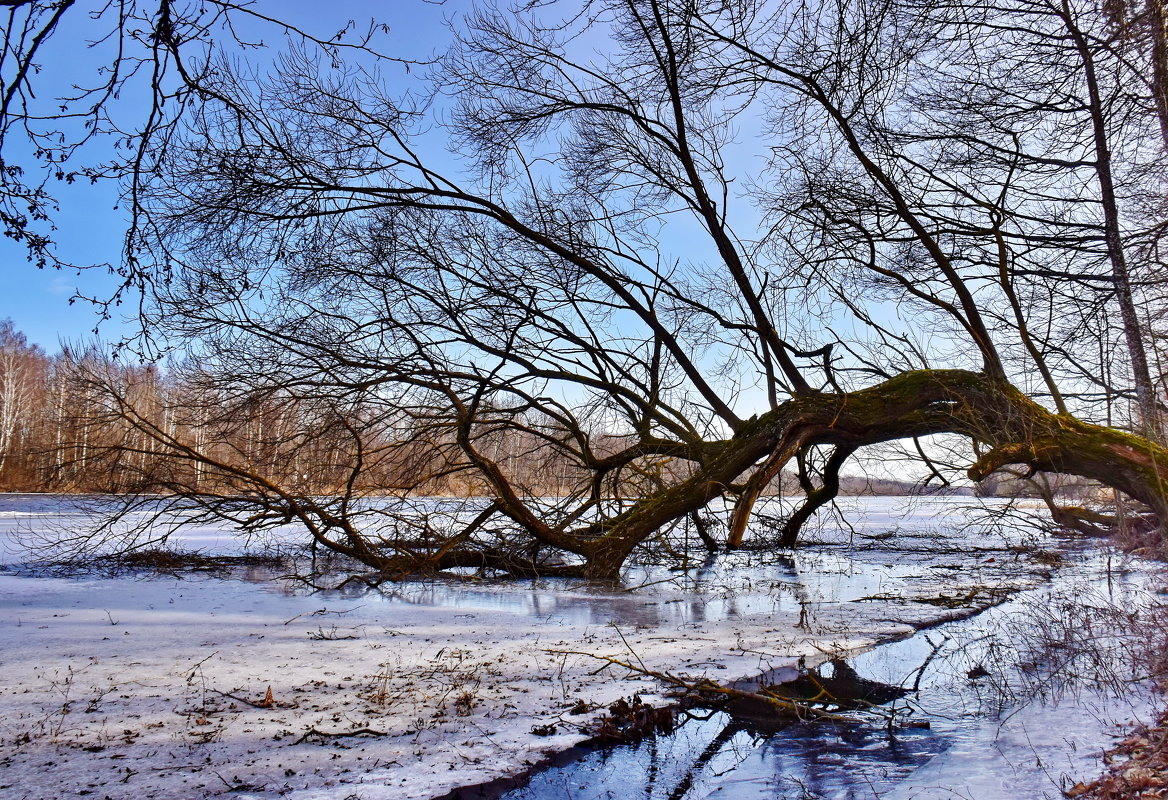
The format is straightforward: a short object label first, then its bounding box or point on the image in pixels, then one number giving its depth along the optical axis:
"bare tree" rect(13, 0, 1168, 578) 9.36
